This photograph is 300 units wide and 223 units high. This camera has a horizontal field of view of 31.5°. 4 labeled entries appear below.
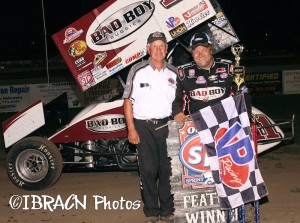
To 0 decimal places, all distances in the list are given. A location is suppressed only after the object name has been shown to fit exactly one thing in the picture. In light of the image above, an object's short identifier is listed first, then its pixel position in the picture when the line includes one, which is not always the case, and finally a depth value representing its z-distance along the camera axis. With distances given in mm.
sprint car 6863
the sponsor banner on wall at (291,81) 18359
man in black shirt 4666
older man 5020
